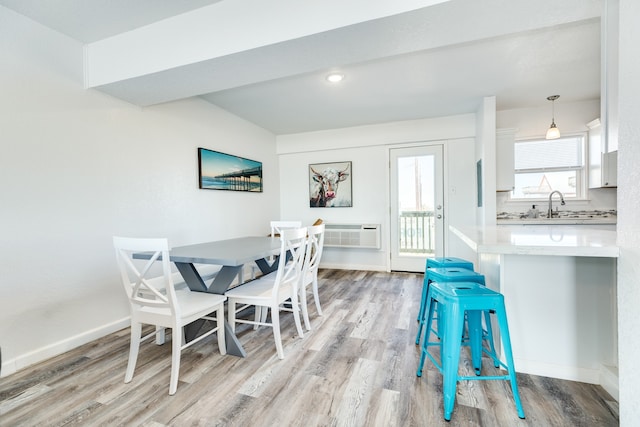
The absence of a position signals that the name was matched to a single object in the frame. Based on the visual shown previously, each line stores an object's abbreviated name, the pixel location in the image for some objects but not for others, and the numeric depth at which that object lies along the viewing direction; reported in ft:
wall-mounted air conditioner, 14.96
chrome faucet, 12.44
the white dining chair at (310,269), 8.08
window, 12.66
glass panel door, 14.30
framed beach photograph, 11.35
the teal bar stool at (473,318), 5.87
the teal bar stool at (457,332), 4.63
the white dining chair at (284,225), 11.39
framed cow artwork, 15.88
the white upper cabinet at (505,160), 12.25
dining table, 6.41
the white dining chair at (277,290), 6.79
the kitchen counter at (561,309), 5.33
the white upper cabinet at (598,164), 11.25
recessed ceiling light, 9.26
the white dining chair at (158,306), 5.39
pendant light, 11.43
